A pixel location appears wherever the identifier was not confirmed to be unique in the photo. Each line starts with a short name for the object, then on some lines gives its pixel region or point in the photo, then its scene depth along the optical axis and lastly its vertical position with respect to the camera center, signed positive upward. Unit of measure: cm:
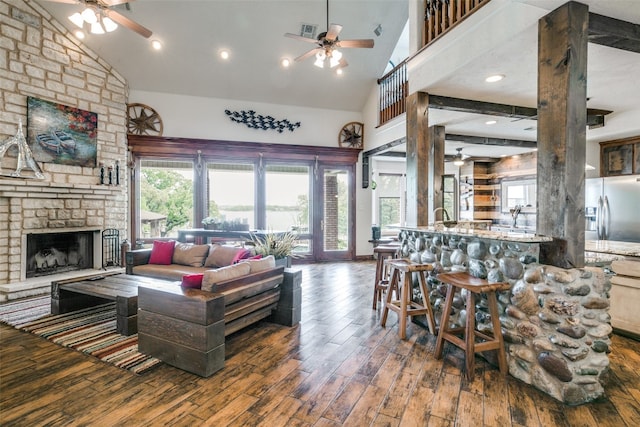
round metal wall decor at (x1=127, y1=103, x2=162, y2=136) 639 +182
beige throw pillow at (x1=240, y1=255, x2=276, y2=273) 320 -53
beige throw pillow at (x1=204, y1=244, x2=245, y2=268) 448 -62
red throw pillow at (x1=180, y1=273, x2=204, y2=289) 269 -58
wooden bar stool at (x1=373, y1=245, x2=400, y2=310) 405 -79
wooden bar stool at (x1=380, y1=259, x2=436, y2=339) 321 -93
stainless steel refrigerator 474 +4
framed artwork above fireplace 499 +129
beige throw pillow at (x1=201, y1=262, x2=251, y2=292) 264 -54
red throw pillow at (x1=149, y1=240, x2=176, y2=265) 478 -61
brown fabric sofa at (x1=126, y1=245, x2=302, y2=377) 245 -84
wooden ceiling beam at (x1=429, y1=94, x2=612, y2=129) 400 +134
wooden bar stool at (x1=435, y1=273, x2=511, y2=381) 245 -90
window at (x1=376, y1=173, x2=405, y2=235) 920 +38
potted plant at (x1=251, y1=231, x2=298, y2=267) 429 -49
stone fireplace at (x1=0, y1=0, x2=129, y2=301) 471 +95
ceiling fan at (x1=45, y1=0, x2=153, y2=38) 346 +219
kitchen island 219 -78
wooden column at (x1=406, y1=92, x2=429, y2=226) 387 +68
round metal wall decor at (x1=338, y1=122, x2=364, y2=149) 764 +180
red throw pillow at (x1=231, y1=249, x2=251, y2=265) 413 -56
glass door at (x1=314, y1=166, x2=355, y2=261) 758 -6
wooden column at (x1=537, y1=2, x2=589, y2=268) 226 +56
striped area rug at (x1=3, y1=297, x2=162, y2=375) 267 -121
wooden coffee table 321 -86
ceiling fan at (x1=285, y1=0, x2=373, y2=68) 431 +229
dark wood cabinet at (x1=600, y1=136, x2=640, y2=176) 522 +91
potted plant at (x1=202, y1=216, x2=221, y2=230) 572 -22
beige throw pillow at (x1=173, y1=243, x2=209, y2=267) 468 -62
